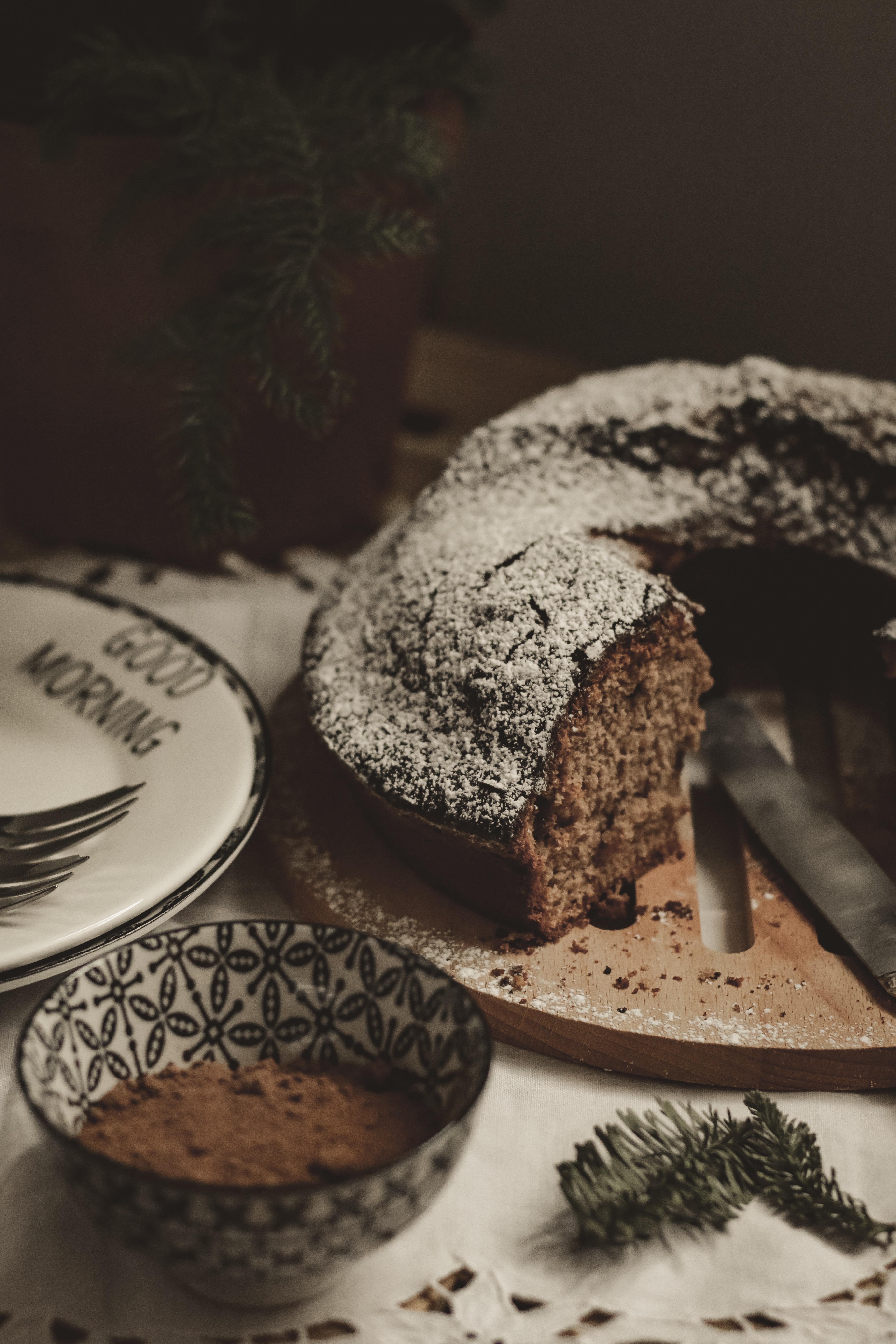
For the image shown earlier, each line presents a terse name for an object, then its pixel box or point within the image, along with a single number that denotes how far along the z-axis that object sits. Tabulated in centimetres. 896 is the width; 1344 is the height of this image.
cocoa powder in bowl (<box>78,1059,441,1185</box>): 69
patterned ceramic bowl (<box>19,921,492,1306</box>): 66
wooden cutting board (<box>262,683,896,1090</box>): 78
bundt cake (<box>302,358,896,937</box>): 82
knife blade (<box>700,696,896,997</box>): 81
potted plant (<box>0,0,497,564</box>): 90
